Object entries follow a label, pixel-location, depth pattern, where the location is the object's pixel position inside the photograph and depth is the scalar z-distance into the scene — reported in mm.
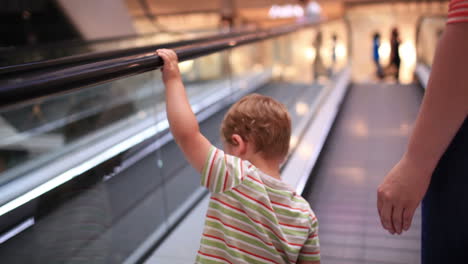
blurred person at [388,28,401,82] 10688
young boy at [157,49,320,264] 1317
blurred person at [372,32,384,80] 11867
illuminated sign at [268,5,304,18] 23875
